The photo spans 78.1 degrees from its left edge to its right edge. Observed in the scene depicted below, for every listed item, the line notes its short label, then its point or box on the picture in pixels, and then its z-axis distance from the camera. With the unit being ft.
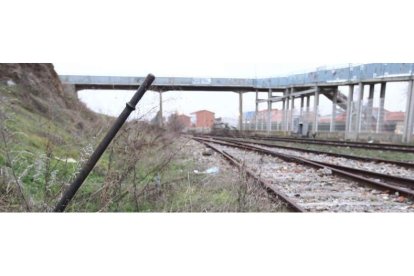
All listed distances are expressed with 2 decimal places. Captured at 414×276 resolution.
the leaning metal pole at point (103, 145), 5.16
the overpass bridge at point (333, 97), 48.73
